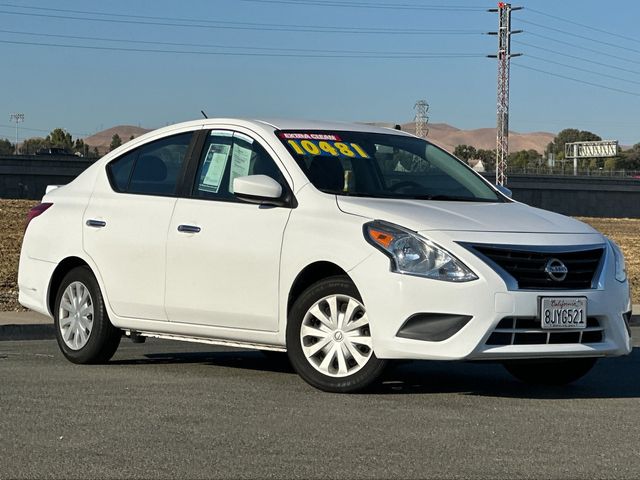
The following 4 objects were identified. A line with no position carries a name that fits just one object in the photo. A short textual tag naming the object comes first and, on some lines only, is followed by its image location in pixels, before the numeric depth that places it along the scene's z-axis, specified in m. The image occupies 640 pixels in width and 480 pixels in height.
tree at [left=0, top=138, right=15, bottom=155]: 117.56
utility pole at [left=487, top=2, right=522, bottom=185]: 72.44
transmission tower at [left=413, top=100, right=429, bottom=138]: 126.56
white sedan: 7.43
